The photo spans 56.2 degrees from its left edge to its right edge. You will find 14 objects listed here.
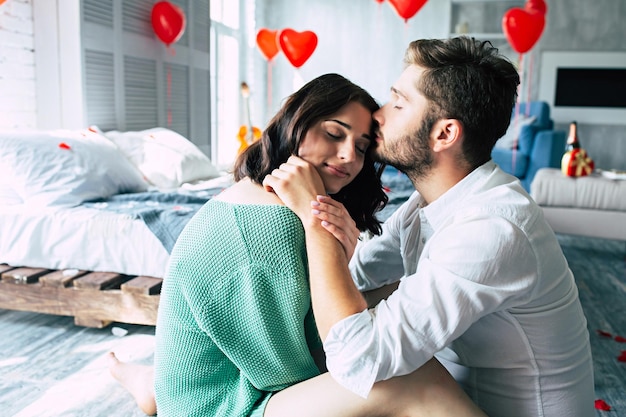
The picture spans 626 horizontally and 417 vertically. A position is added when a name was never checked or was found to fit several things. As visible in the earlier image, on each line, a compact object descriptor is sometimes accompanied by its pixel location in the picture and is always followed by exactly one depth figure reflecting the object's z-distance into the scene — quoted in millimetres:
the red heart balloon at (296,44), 5043
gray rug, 2041
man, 983
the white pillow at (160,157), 3285
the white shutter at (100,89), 3387
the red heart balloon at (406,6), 4746
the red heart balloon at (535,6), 5295
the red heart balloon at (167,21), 3943
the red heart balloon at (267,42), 5766
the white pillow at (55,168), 2529
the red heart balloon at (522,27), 5108
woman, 1105
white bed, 2279
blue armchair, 5309
